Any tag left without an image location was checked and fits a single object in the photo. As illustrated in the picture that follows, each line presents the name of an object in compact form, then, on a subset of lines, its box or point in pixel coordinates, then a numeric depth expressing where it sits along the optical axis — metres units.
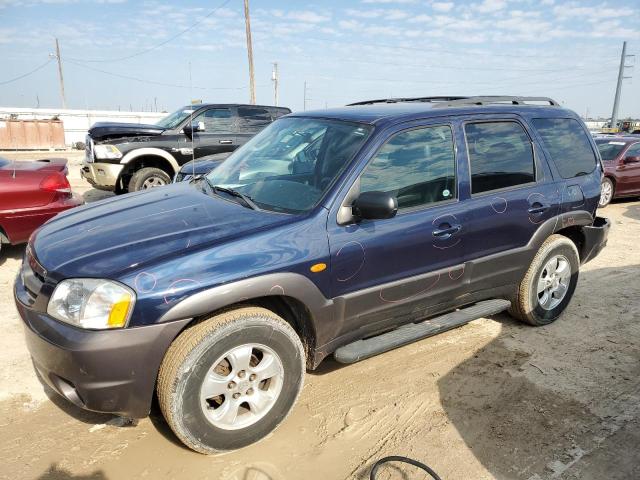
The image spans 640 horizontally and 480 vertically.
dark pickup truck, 8.21
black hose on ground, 2.42
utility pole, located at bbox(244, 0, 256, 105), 22.84
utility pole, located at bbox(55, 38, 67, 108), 55.25
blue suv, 2.34
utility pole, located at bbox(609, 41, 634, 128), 35.34
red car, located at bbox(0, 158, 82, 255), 5.28
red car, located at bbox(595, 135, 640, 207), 10.55
